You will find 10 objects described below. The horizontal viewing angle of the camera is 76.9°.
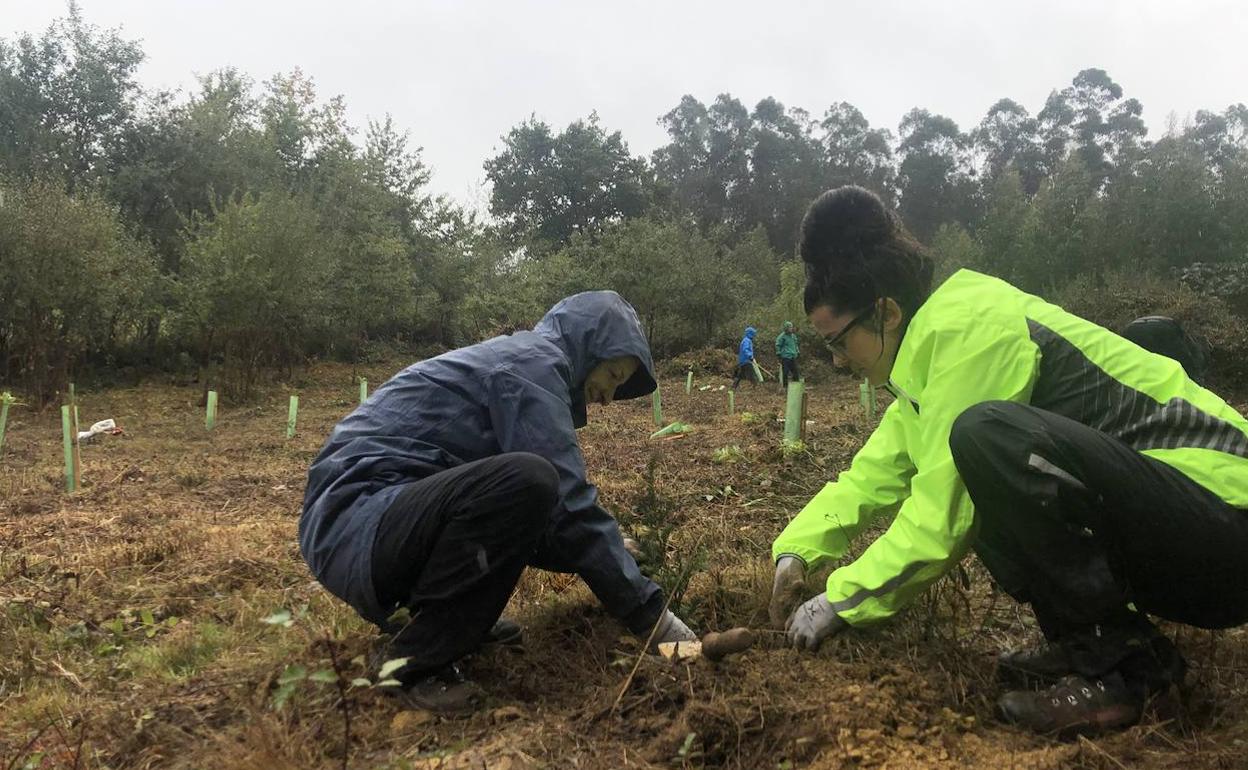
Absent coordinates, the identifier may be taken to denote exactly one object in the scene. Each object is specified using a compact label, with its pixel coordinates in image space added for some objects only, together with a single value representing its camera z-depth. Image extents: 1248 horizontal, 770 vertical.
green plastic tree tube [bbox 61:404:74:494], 5.68
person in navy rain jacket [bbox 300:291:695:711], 1.90
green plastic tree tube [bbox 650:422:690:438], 8.74
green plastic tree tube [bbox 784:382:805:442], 5.62
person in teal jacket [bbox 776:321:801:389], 17.34
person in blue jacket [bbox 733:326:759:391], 18.38
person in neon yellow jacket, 1.59
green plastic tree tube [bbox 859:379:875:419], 8.09
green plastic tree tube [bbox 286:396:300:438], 9.71
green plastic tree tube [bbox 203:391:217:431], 10.30
